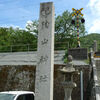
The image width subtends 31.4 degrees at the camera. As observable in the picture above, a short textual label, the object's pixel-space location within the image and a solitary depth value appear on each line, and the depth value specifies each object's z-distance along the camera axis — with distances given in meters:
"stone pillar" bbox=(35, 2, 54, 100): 7.04
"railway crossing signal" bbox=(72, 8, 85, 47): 16.59
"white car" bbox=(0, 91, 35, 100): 7.23
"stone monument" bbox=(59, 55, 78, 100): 8.70
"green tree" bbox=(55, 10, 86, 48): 31.39
